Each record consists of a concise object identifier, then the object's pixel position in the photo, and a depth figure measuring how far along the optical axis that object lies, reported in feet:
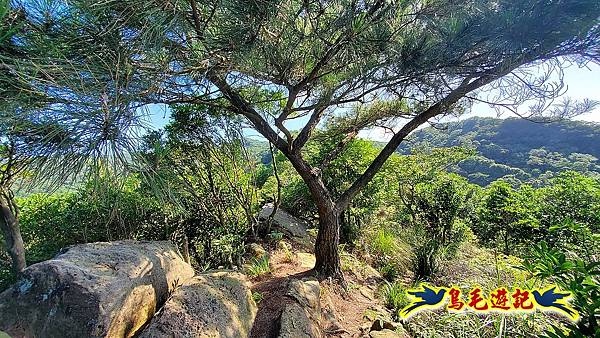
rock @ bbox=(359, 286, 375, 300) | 10.07
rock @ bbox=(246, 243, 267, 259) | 11.84
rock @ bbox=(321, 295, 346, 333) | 7.64
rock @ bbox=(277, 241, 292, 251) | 13.30
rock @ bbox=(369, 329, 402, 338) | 7.08
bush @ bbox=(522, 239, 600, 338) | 3.29
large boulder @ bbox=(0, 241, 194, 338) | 4.56
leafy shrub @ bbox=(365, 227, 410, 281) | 12.64
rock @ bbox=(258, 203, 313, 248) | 15.15
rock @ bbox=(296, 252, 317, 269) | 12.14
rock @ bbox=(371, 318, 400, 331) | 7.48
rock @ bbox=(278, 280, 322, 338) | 6.28
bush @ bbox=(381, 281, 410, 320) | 9.27
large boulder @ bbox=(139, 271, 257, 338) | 5.02
